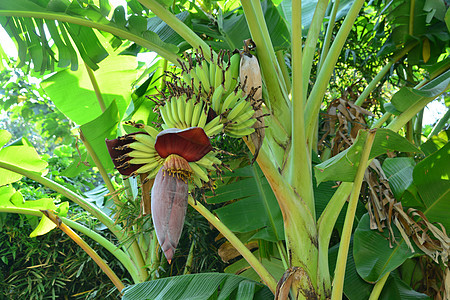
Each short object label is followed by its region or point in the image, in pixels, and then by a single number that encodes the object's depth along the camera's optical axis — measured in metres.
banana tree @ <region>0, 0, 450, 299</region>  1.00
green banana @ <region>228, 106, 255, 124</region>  1.05
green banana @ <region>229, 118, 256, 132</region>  1.05
